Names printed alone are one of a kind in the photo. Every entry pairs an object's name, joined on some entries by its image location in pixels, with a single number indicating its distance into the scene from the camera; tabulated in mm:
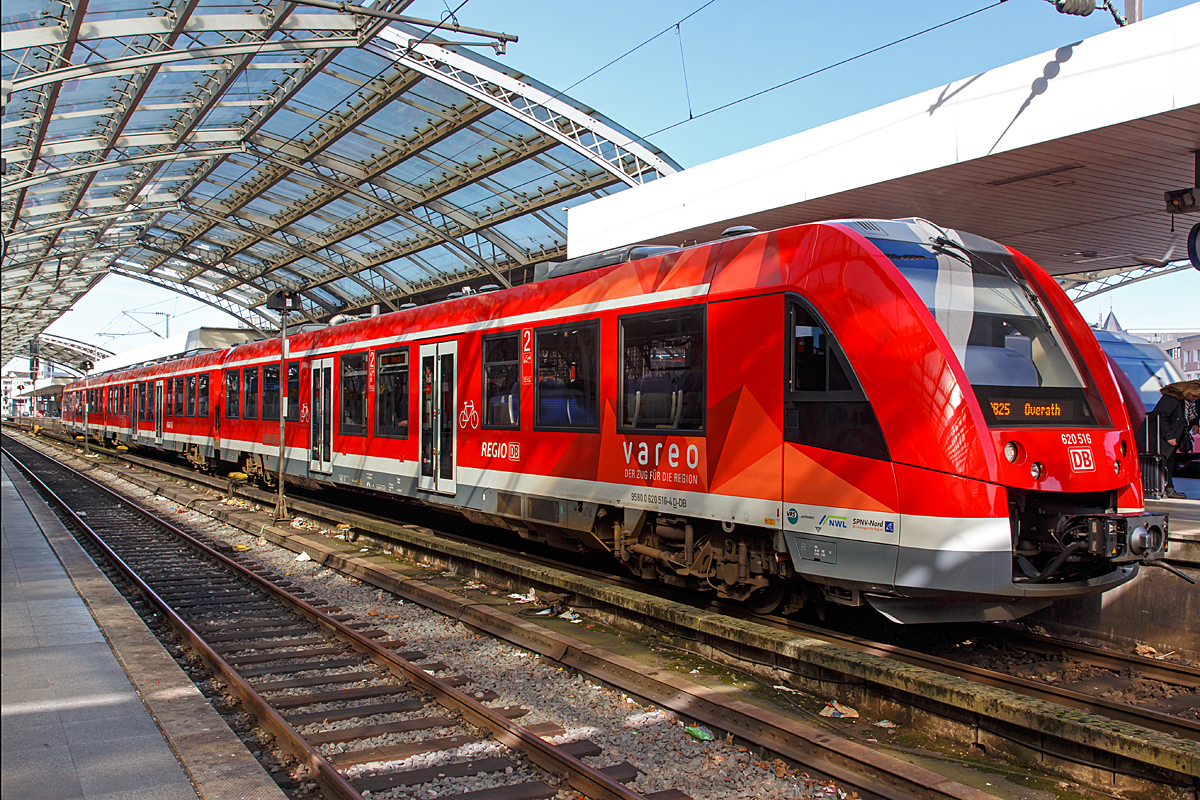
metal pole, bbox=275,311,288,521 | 14484
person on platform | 11336
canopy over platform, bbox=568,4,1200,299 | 8836
